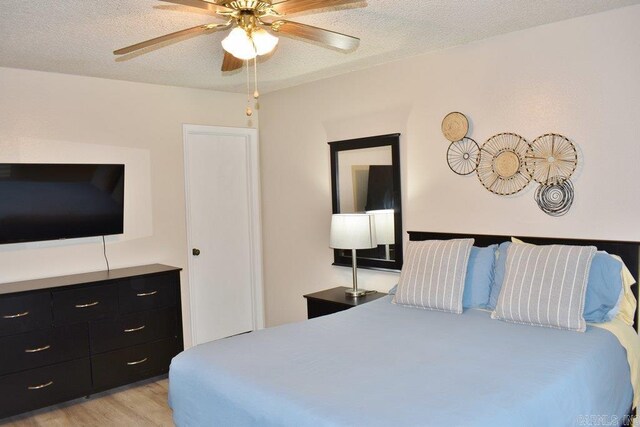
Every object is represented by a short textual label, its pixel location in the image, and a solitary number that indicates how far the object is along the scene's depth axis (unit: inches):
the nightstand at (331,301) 152.0
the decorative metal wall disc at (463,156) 140.9
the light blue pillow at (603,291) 108.5
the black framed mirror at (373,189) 159.0
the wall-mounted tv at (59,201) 145.2
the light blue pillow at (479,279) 125.0
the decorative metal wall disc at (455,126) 141.1
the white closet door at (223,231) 191.6
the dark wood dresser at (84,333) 136.5
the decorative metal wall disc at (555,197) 124.3
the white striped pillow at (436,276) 124.0
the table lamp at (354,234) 157.1
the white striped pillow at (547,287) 105.4
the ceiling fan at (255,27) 86.6
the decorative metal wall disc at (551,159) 123.6
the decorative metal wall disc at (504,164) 131.3
